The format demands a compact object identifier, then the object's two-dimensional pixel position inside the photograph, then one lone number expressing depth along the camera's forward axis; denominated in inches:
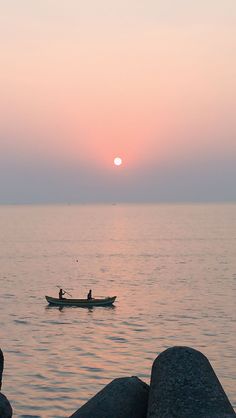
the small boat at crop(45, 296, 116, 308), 2635.3
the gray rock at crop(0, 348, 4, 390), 605.9
